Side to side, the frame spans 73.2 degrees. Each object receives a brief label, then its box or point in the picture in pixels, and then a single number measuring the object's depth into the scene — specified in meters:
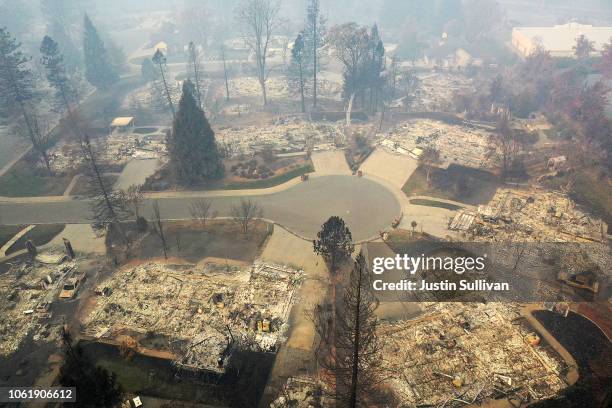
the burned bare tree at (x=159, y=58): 67.00
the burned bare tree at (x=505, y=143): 56.13
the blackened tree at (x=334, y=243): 38.50
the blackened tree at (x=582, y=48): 97.25
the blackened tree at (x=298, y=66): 75.25
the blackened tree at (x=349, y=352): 25.47
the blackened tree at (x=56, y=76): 71.19
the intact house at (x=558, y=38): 104.56
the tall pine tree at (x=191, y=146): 54.12
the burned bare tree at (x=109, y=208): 43.89
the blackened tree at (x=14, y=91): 61.69
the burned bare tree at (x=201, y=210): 48.16
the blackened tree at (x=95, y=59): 90.12
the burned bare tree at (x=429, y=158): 58.47
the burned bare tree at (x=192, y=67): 80.85
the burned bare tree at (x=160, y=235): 43.28
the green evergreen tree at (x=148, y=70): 97.72
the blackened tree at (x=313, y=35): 78.19
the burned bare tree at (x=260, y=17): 85.88
